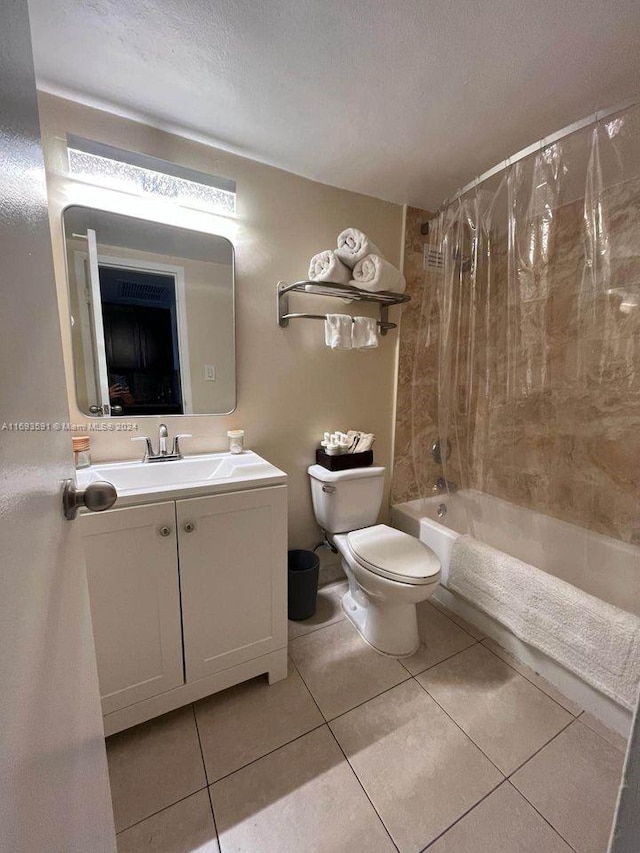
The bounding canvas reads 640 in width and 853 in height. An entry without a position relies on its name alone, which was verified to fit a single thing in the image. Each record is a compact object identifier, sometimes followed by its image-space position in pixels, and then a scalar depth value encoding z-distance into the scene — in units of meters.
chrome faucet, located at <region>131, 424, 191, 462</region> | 1.42
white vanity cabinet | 1.04
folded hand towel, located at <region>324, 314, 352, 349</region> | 1.62
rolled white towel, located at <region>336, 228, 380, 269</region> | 1.55
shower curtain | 1.26
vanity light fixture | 1.23
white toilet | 1.38
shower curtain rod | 1.06
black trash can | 1.64
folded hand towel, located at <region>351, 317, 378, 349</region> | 1.67
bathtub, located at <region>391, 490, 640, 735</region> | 1.29
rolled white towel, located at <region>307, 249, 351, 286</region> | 1.54
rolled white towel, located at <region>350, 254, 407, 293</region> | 1.55
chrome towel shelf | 1.58
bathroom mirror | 1.30
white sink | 1.10
